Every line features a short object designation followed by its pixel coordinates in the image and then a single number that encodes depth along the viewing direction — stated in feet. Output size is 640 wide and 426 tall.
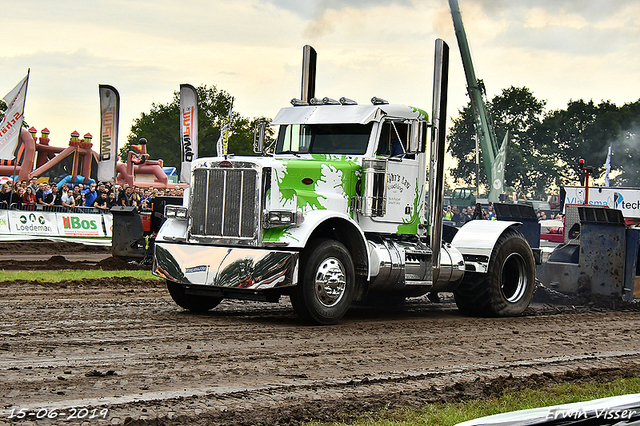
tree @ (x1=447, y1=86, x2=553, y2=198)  291.17
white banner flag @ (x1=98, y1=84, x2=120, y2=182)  92.32
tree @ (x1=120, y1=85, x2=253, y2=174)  232.73
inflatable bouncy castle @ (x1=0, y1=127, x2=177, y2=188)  130.72
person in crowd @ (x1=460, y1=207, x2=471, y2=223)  158.10
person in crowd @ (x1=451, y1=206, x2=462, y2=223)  161.26
